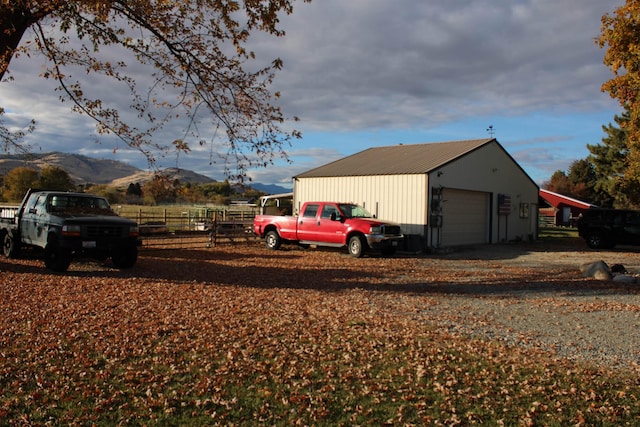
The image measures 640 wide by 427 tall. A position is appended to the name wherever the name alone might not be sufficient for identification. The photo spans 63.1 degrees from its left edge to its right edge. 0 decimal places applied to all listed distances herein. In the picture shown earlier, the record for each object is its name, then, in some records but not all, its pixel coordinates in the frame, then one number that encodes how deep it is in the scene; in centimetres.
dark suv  2153
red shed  4712
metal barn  1992
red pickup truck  1642
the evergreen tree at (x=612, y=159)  4297
